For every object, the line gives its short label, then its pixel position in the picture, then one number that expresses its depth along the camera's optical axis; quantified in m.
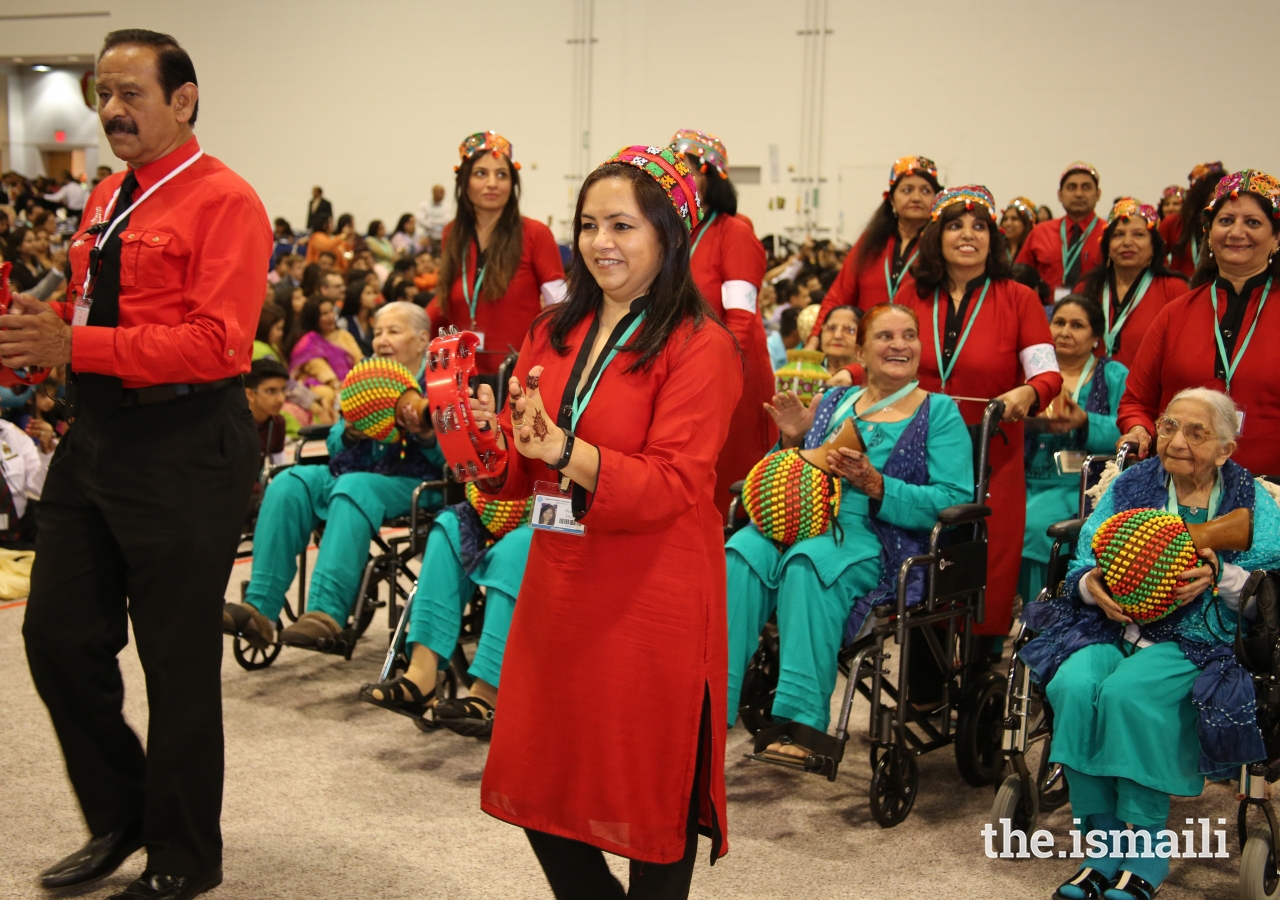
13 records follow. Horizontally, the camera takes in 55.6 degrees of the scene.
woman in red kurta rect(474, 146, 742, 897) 1.75
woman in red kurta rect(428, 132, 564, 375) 4.12
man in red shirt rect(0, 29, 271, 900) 2.24
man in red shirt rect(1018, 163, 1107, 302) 6.18
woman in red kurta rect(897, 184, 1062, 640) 3.61
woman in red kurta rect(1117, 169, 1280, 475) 3.09
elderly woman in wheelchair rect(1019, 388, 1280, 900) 2.55
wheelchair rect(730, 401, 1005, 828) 2.99
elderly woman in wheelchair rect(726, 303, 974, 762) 3.04
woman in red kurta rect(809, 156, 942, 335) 4.23
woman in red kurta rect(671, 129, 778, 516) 3.97
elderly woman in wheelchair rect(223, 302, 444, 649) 3.75
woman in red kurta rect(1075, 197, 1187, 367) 4.48
